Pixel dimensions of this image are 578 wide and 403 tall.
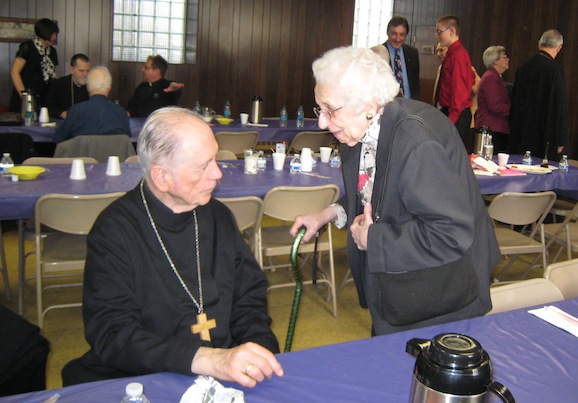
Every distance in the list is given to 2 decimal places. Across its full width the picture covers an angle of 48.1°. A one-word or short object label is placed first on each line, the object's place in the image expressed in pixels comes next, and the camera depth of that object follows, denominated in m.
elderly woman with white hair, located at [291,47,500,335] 1.89
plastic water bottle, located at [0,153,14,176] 3.71
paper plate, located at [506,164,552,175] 4.78
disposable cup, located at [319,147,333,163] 4.78
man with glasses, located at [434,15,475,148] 6.46
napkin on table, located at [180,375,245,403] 1.37
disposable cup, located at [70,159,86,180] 3.74
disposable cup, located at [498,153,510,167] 4.93
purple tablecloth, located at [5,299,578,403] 1.50
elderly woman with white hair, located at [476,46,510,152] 7.04
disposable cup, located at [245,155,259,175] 4.23
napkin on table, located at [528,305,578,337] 1.97
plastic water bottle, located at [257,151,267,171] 4.41
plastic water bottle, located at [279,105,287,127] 7.21
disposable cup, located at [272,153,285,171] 4.38
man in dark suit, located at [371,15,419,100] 6.81
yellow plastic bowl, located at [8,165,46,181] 3.65
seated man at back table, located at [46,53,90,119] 6.48
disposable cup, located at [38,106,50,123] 5.83
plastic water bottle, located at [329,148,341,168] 4.66
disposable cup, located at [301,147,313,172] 4.41
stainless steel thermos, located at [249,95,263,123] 7.05
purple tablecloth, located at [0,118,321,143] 5.54
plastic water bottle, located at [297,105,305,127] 7.34
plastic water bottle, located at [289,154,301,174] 4.39
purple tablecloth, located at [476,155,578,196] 4.52
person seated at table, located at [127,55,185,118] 7.11
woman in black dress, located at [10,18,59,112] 7.12
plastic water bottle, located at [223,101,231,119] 7.45
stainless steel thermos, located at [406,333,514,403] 1.21
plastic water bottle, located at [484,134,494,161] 5.10
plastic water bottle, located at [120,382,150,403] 1.35
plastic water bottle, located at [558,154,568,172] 4.94
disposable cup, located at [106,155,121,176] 3.88
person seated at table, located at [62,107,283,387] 1.79
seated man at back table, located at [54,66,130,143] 4.95
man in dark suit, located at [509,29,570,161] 6.46
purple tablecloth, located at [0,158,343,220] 3.34
